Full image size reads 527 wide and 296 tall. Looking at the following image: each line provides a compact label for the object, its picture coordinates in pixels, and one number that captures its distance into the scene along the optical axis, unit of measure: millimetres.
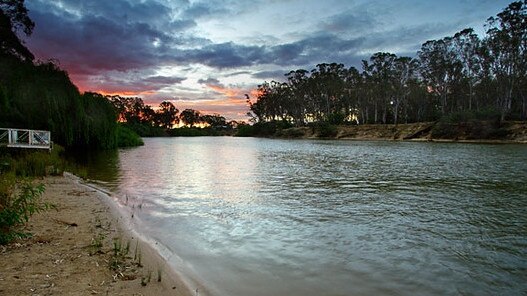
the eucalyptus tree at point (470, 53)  64981
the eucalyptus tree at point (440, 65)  71000
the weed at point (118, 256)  5293
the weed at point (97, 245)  5883
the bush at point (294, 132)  98012
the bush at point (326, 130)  88000
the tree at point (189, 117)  186638
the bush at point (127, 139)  55188
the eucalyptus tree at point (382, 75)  79938
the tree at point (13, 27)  34125
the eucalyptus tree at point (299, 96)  103875
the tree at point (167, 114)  168625
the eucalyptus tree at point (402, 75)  78000
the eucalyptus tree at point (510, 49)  56353
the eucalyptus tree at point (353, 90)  90125
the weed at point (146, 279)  4772
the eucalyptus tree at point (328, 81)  94938
